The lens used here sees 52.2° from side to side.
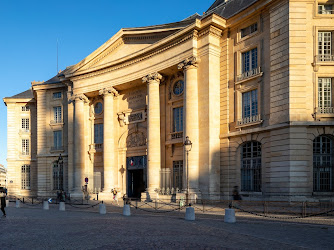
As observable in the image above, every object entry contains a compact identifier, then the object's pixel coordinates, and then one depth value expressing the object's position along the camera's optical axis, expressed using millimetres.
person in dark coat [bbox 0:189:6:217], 20727
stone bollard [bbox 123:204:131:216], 20797
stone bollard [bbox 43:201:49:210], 27631
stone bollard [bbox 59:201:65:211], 26552
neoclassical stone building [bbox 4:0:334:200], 22641
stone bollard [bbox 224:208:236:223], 16391
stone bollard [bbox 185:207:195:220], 17562
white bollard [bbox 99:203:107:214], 22344
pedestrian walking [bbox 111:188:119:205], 32550
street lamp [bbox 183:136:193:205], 24516
